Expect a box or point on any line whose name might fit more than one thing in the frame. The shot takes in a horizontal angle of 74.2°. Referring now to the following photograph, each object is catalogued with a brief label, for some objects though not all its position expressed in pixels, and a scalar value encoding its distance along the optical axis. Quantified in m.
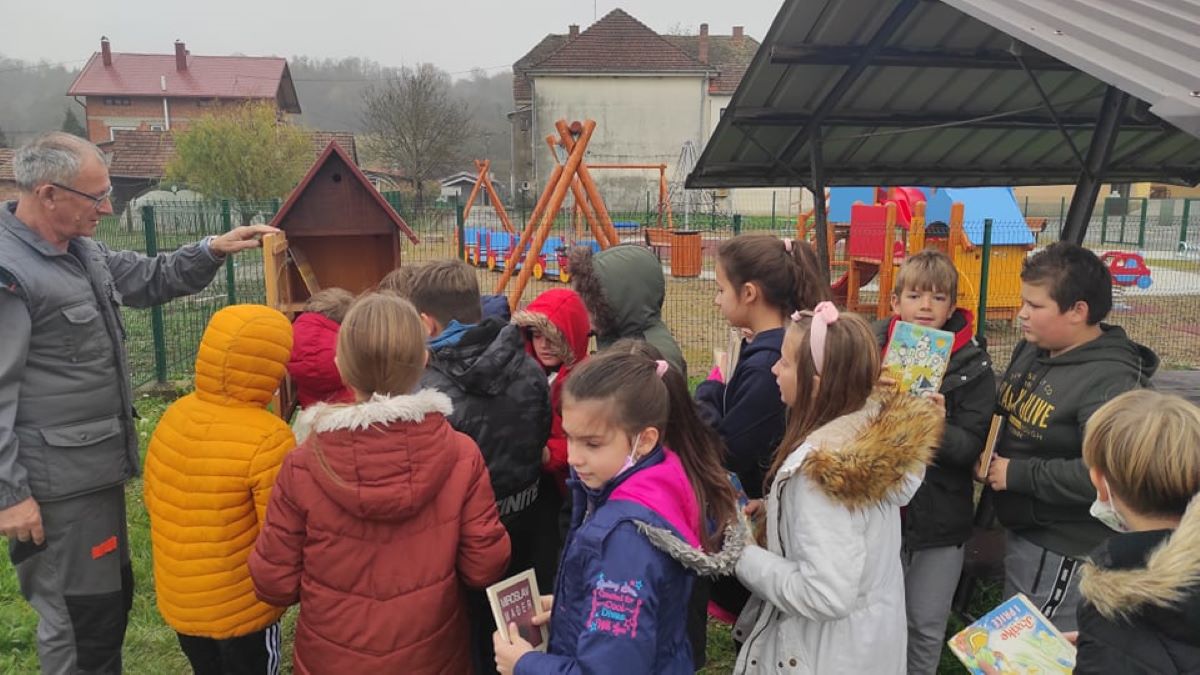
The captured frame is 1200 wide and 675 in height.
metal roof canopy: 2.04
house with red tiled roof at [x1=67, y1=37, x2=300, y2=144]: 57.06
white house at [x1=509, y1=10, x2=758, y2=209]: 39.31
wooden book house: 3.71
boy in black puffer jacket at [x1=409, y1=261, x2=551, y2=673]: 2.36
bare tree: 37.78
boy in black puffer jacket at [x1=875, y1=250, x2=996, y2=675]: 2.79
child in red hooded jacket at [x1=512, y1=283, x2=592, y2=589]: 2.79
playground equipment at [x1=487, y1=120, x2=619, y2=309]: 8.46
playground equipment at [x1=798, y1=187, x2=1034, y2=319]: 10.23
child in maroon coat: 1.96
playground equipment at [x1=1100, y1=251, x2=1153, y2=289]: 14.21
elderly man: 2.41
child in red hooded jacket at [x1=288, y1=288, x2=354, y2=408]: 2.97
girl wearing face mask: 1.63
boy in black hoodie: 2.51
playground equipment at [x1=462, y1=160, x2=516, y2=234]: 15.06
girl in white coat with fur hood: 1.88
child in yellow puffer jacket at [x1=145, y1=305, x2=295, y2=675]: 2.27
